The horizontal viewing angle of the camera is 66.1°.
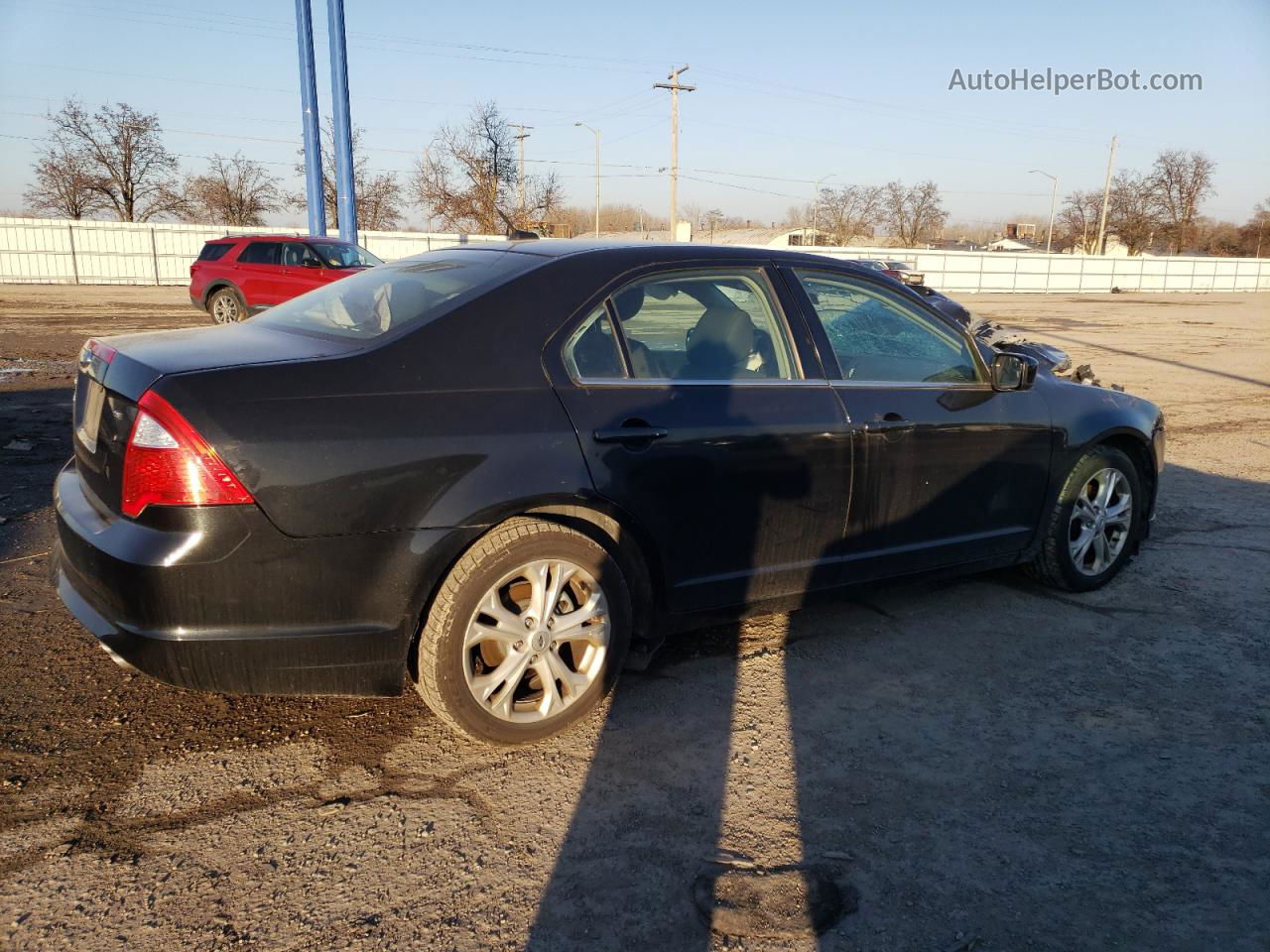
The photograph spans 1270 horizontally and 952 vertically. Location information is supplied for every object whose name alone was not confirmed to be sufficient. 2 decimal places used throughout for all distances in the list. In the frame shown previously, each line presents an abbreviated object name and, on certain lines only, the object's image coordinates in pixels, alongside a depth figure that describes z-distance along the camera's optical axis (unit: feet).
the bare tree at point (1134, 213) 248.93
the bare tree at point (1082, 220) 258.98
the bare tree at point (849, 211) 268.00
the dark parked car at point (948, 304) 35.12
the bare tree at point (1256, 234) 253.85
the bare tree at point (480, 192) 168.25
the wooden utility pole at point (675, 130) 144.87
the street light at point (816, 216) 247.50
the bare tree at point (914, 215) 272.31
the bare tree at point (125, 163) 151.84
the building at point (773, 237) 217.64
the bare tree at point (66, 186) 151.94
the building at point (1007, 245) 272.35
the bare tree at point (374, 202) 175.11
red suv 54.75
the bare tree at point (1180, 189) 260.01
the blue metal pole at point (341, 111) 69.41
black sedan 9.05
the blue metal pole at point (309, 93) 70.95
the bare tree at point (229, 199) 167.02
